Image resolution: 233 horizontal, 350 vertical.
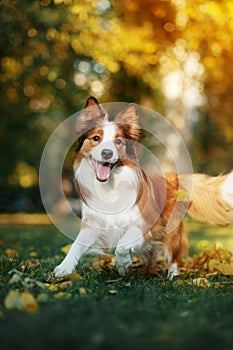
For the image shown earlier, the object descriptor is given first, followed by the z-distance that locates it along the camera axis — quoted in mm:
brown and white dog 4582
